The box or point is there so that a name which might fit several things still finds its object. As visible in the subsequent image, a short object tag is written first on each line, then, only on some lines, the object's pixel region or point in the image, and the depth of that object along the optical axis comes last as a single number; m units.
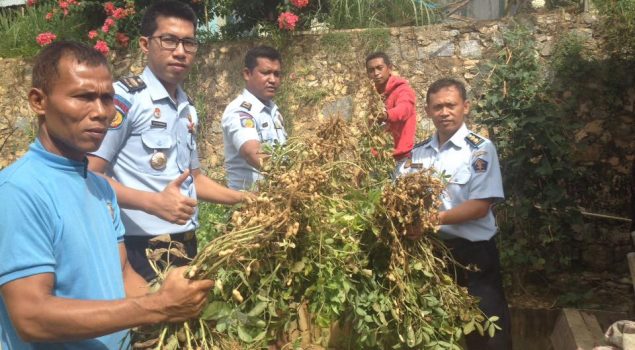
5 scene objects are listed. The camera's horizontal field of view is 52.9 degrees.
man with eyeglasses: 2.68
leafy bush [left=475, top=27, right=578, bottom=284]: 4.91
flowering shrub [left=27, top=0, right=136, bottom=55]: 7.32
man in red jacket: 4.36
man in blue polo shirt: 1.49
